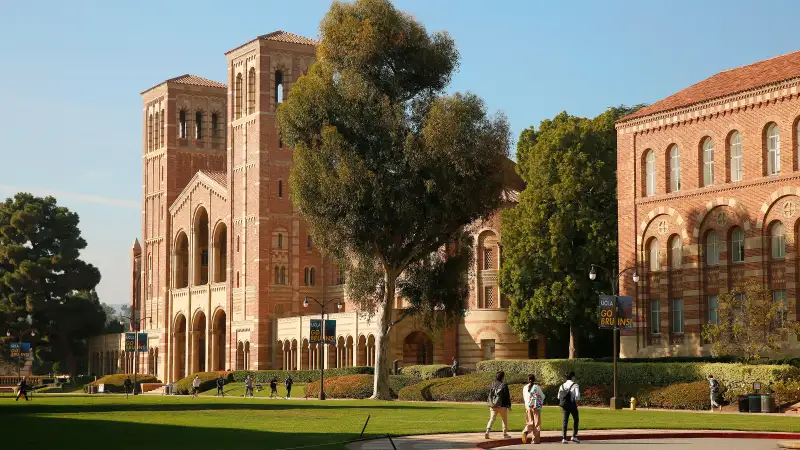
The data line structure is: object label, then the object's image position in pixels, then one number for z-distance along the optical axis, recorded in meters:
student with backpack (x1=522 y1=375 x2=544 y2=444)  29.48
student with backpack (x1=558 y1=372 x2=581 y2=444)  29.52
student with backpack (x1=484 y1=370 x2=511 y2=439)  30.58
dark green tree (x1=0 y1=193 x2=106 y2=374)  118.12
